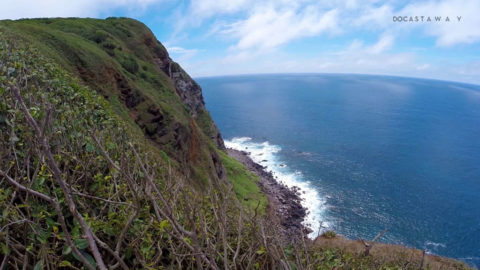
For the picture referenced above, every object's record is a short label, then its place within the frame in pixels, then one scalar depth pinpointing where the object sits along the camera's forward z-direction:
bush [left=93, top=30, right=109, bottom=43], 42.14
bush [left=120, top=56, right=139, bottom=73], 40.00
